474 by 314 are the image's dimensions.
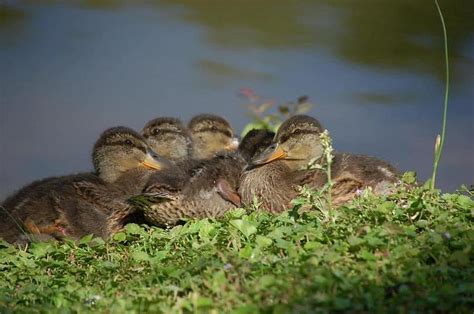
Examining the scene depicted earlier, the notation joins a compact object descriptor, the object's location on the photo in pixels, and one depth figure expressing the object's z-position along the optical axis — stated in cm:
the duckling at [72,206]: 1632
